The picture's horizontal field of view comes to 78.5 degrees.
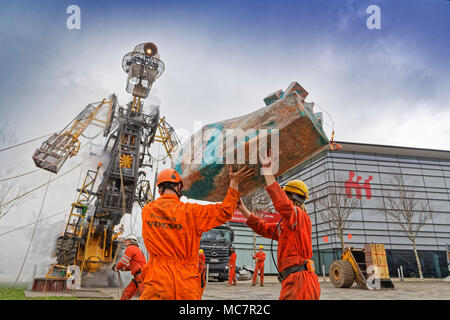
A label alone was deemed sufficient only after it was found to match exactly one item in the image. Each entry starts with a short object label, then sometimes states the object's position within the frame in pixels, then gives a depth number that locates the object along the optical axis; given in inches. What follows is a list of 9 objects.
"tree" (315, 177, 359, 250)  828.0
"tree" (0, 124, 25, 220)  330.4
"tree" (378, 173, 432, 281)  998.3
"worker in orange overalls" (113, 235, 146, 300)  182.4
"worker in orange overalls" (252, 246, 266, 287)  483.6
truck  569.0
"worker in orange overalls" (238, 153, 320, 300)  85.6
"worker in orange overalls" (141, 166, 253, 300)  76.0
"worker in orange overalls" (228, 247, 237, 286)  480.1
